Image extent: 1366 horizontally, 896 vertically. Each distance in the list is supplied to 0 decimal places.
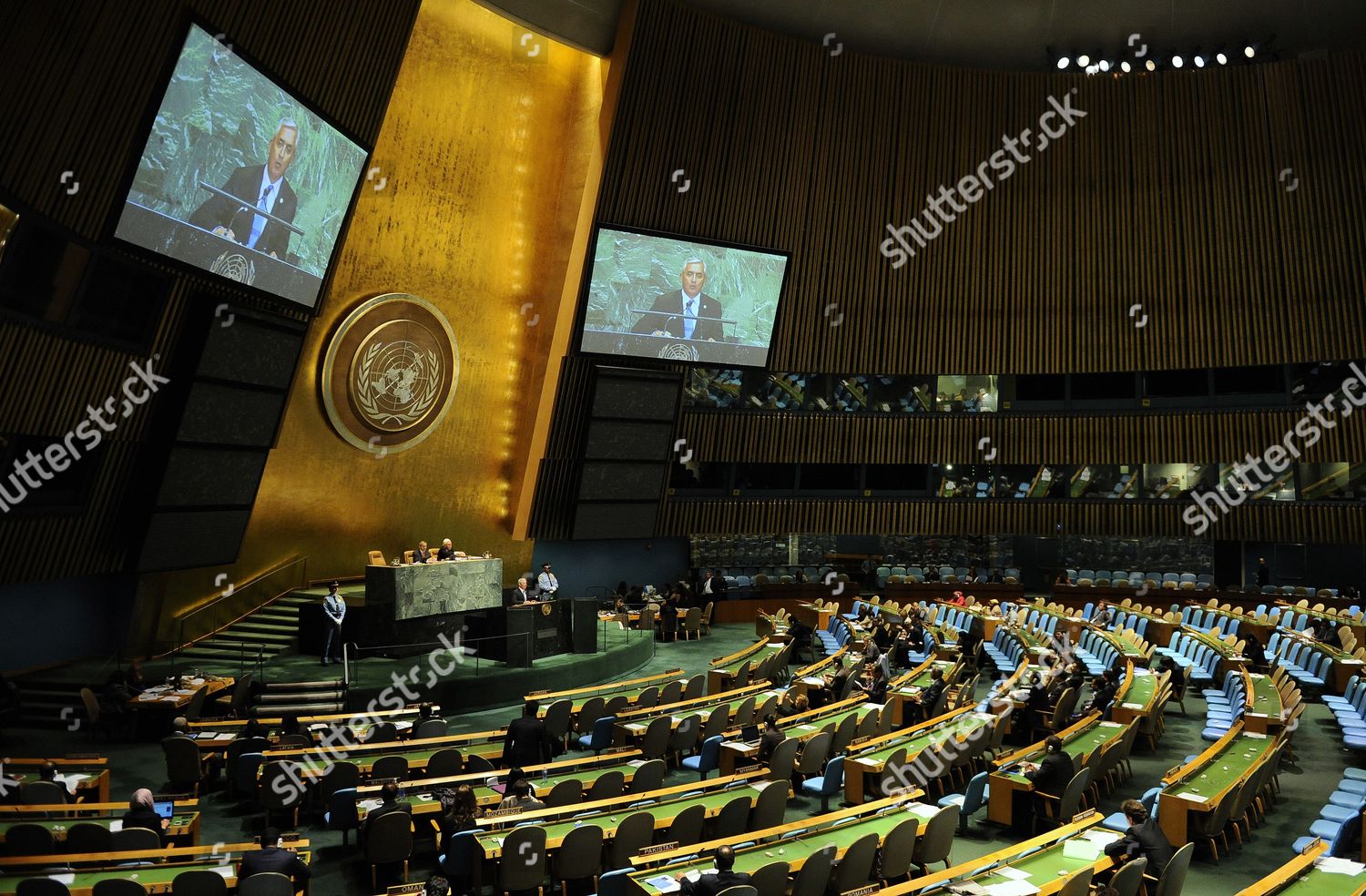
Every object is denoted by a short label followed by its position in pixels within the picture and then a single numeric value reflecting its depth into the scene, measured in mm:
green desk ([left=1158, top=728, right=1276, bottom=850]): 8164
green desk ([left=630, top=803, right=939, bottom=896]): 6543
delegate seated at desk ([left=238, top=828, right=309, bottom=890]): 6371
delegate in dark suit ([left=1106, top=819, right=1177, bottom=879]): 6777
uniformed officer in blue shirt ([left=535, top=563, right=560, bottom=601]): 17797
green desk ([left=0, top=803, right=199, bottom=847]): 7102
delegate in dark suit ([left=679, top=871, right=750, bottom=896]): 6004
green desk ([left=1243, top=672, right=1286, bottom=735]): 10250
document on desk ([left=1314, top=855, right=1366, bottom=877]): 6338
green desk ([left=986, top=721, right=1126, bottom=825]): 9008
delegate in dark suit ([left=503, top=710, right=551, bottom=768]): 9664
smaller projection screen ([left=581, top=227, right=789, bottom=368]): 18781
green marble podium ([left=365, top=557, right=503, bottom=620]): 14188
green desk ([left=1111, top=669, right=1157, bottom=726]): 11146
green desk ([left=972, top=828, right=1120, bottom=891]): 6402
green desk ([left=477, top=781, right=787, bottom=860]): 7000
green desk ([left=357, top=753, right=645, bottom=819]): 7977
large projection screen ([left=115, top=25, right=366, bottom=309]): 10734
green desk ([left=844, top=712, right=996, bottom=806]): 9445
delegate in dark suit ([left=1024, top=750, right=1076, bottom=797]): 8766
